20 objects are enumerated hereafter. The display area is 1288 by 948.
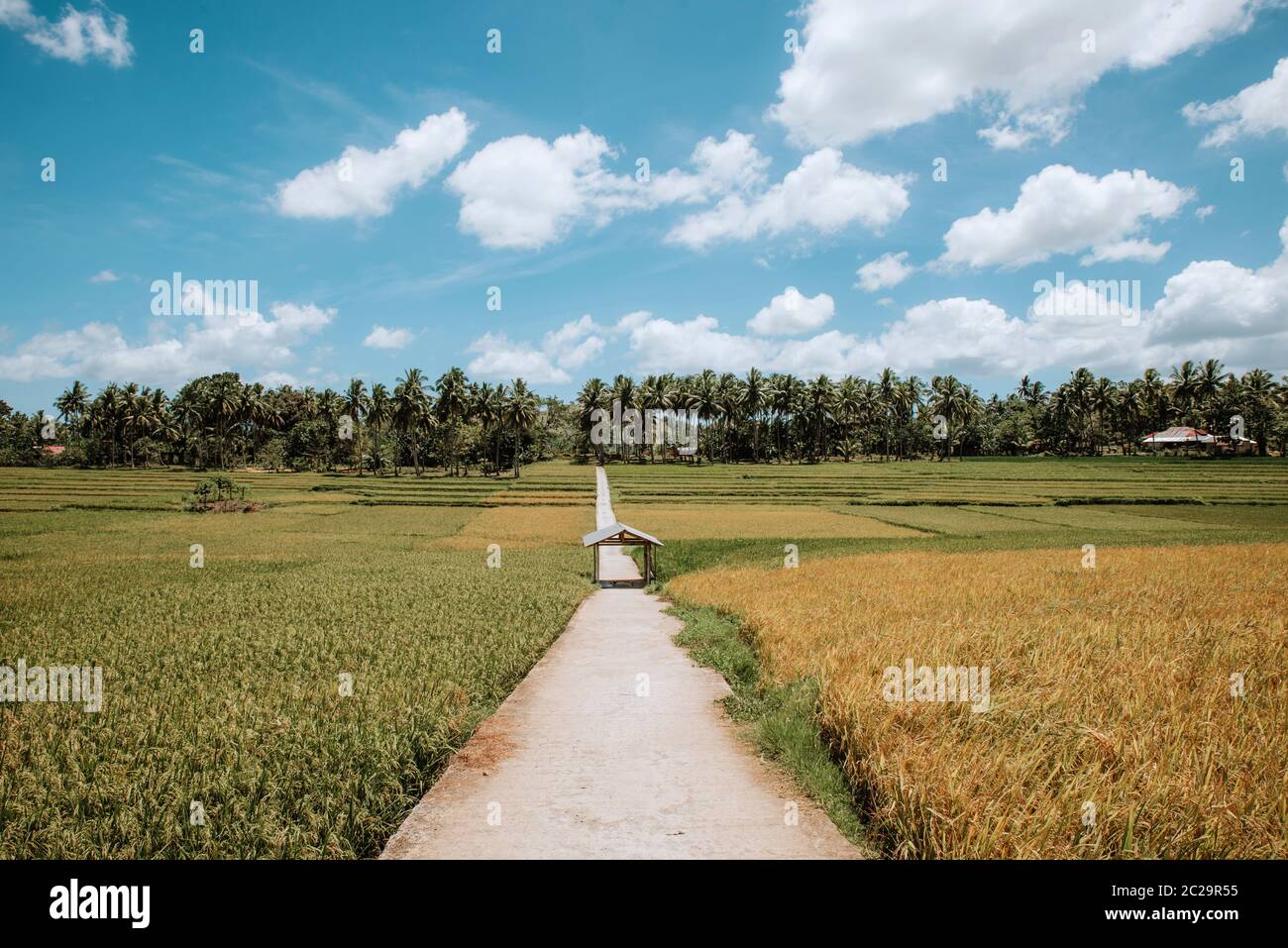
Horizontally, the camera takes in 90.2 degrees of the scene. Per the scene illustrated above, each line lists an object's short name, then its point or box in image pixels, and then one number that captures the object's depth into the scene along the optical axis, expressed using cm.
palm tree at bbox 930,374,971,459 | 11344
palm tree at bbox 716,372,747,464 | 10650
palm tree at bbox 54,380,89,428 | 10375
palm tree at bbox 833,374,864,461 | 10925
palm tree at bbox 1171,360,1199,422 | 9844
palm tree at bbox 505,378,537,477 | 8806
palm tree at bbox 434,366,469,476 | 8625
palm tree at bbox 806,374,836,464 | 10444
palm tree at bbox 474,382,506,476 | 8756
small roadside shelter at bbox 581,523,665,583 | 2298
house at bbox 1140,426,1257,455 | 9238
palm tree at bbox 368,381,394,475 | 8781
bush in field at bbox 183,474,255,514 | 4602
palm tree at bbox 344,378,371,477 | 9212
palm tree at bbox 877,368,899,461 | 11431
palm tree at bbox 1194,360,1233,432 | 9706
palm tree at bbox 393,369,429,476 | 8381
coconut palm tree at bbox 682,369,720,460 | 10625
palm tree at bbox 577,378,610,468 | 10644
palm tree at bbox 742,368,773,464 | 10481
